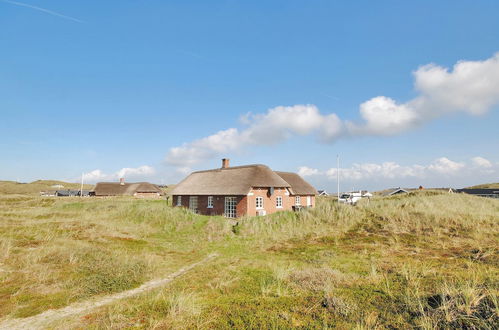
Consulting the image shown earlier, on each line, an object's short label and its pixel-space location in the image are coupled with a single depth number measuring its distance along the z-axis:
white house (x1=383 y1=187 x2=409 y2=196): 54.92
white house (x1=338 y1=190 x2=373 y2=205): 38.54
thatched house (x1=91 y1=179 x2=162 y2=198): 70.38
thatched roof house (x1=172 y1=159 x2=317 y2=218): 26.78
